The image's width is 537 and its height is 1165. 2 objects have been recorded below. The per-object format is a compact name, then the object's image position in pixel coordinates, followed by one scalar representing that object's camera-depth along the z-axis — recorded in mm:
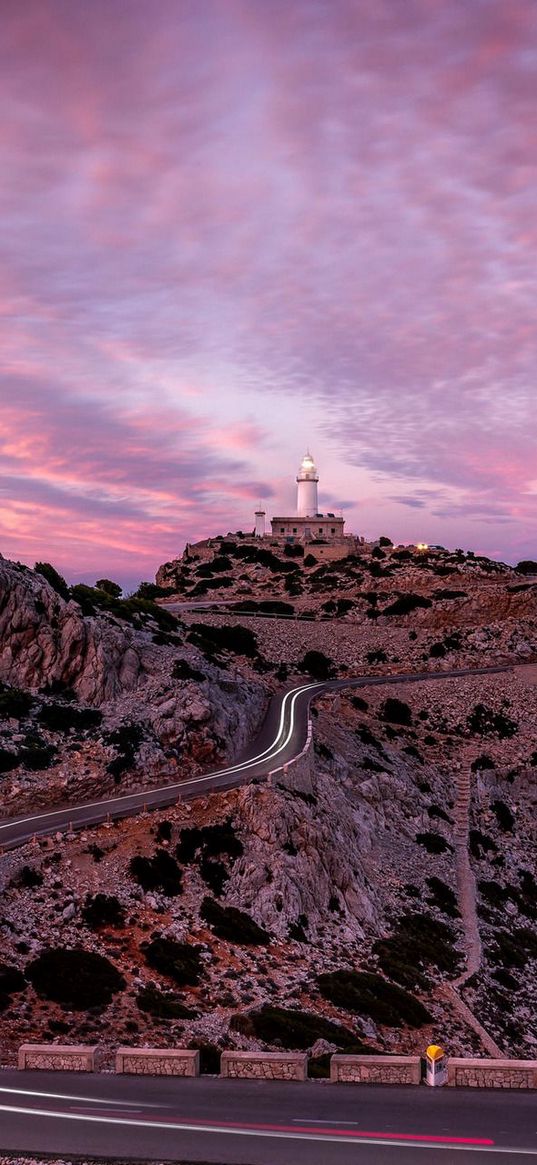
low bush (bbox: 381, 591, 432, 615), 95938
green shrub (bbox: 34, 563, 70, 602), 58938
